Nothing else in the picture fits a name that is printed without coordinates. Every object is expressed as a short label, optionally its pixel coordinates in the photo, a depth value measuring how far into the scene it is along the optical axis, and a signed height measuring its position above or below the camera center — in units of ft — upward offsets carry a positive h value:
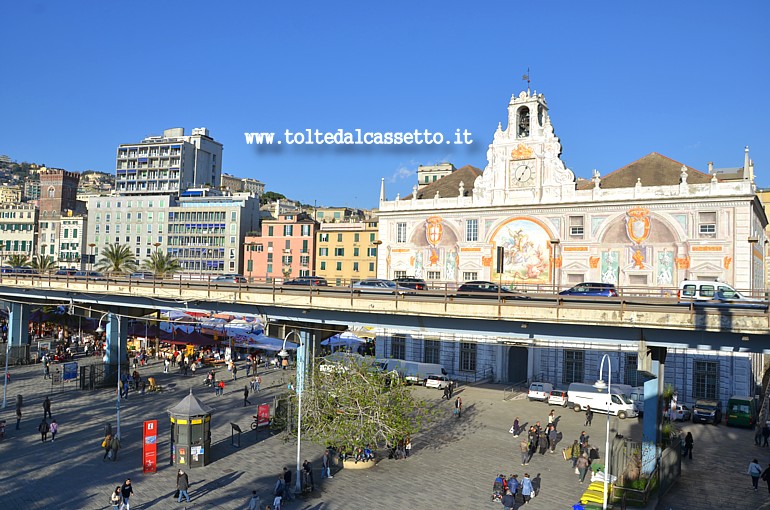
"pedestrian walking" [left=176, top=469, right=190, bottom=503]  88.17 -30.65
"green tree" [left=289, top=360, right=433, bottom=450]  104.99 -23.06
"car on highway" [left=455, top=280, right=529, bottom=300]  135.33 -2.52
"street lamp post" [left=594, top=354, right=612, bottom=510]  84.99 -26.75
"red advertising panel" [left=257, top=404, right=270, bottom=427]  128.67 -30.18
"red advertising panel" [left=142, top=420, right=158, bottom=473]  101.45 -29.59
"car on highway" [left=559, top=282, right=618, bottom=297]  126.31 -2.30
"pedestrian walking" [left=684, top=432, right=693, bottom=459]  118.43 -30.62
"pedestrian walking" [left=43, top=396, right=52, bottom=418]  126.41 -29.22
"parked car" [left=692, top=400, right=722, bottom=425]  149.48 -31.00
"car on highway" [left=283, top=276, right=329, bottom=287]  148.23 -2.65
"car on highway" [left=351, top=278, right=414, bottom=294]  151.64 -2.73
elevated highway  88.94 -6.35
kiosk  105.60 -28.13
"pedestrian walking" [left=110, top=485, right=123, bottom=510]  84.12 -31.27
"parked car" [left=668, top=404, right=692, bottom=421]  150.91 -31.70
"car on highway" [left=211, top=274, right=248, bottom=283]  179.20 -3.38
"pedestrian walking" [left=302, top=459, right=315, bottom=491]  95.61 -31.41
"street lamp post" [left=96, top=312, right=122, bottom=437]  115.29 -29.62
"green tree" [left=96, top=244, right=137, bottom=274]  279.69 +1.68
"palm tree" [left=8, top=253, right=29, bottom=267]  350.95 -0.55
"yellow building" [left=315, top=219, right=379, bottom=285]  302.04 +10.20
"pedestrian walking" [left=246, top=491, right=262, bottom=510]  83.30 -31.04
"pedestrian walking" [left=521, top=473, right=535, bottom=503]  93.97 -31.56
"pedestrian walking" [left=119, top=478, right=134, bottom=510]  83.38 -30.49
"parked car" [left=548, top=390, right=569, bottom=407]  162.20 -31.04
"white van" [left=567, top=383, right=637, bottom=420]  151.64 -29.91
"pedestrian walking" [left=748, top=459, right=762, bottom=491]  100.94 -30.16
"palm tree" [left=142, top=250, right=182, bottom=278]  279.49 +0.53
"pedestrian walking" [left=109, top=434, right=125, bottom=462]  106.83 -31.22
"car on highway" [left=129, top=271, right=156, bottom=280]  203.54 -3.01
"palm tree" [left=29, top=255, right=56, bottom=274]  323.20 -1.28
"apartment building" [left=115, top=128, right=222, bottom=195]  519.19 +84.49
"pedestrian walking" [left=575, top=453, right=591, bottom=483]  105.14 -31.30
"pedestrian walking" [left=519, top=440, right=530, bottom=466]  113.29 -31.80
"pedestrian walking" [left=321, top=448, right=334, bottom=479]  102.78 -32.25
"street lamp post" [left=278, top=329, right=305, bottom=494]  94.59 -19.59
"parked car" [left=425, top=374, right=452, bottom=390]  183.62 -31.27
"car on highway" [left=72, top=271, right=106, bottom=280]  166.91 -3.57
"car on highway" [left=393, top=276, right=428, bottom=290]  141.98 -2.53
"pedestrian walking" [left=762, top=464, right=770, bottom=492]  98.68 -30.11
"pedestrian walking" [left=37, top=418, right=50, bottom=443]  117.39 -31.16
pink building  318.04 +10.93
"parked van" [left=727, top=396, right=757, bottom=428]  146.10 -30.03
